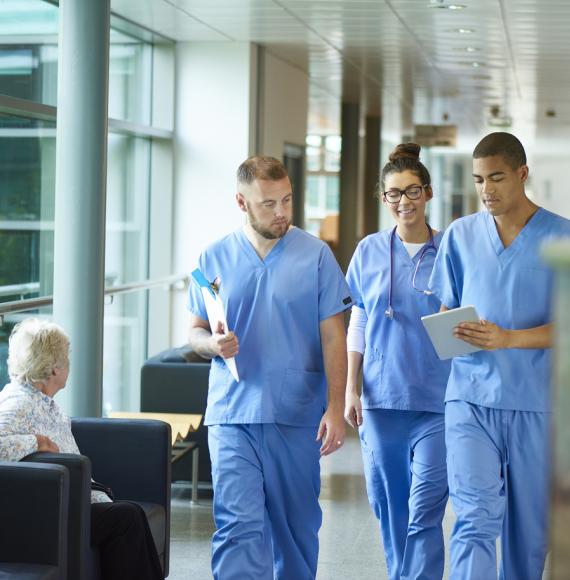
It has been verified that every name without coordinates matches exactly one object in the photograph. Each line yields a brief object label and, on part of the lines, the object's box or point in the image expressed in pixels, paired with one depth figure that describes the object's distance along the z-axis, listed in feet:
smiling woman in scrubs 20.03
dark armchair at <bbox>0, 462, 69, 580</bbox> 15.63
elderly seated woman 17.23
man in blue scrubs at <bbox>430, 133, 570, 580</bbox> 17.02
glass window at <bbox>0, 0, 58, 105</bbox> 26.61
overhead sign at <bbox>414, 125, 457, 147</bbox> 72.20
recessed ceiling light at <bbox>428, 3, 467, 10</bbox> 33.35
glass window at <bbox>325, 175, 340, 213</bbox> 103.03
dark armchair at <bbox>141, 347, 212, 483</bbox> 30.55
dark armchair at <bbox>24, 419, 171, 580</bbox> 19.92
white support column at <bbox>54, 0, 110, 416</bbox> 23.39
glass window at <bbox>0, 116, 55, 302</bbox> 26.36
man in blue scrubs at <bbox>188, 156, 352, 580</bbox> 17.67
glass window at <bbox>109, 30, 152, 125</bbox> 37.15
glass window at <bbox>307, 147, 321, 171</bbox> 100.12
